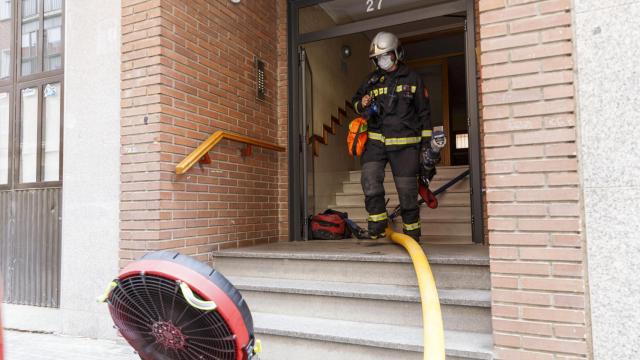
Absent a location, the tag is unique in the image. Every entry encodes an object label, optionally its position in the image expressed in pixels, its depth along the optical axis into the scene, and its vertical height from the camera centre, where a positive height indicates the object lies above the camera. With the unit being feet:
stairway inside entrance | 9.09 -2.31
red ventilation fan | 3.45 -0.89
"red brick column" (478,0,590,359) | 7.47 +0.25
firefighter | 13.52 +1.96
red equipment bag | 16.69 -1.07
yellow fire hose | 7.42 -2.05
